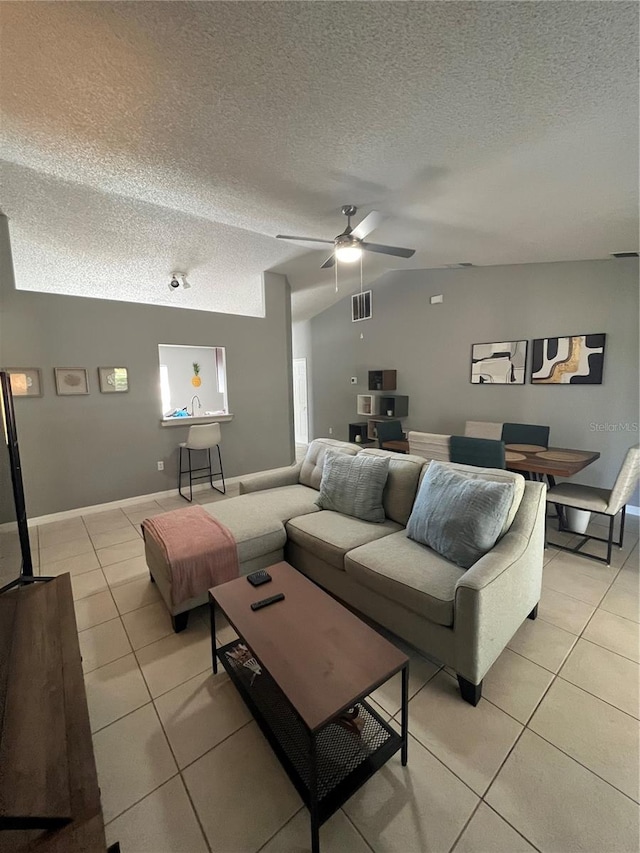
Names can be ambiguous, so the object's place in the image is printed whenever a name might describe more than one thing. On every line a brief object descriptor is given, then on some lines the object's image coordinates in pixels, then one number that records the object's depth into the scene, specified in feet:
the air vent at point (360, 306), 20.42
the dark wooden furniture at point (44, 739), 2.51
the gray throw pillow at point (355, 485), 7.80
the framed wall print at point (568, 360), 12.35
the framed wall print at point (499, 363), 14.34
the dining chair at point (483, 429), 13.89
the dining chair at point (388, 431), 15.66
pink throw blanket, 6.49
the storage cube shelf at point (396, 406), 18.71
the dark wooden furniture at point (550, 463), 9.42
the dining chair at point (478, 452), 9.82
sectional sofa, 4.97
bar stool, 13.93
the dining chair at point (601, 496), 8.46
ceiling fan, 8.40
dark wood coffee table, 3.59
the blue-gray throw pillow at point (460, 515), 5.71
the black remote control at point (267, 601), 5.02
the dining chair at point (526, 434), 12.76
